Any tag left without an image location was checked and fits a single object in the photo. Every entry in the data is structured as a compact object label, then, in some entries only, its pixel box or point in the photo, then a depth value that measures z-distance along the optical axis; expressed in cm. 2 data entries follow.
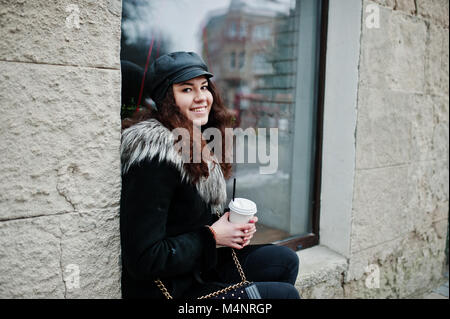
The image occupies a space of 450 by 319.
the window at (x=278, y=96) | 284
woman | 145
